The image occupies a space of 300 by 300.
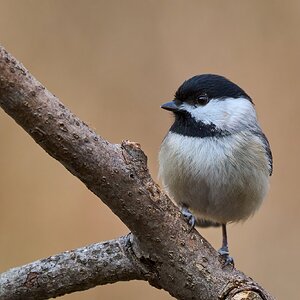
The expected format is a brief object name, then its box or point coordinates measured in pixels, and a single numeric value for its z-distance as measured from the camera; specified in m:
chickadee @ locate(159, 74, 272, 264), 3.32
